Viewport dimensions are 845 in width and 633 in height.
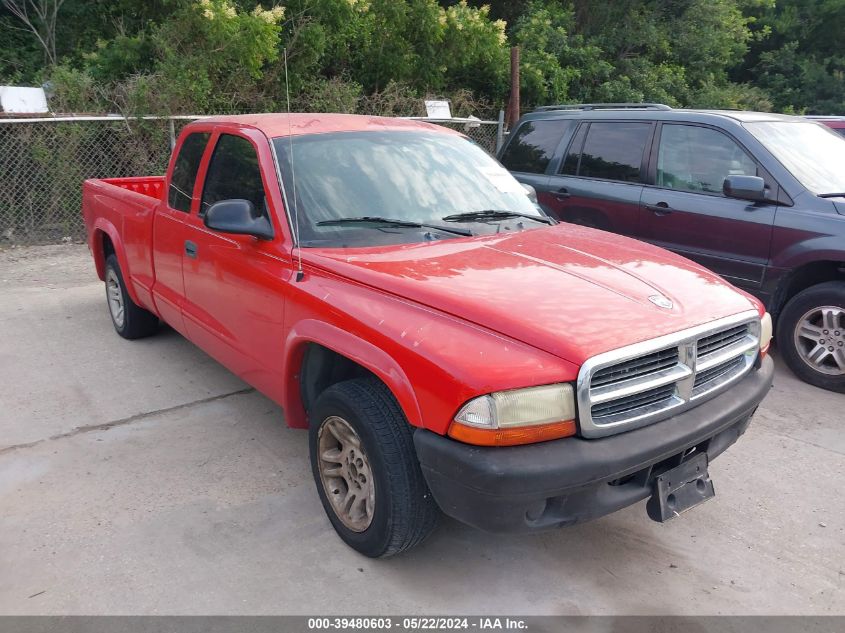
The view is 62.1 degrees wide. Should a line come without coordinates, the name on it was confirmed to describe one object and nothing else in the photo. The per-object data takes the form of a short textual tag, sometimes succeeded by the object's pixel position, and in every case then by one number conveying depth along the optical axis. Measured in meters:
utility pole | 11.05
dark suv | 5.00
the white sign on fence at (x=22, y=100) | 8.50
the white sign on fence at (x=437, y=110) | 10.36
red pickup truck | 2.43
